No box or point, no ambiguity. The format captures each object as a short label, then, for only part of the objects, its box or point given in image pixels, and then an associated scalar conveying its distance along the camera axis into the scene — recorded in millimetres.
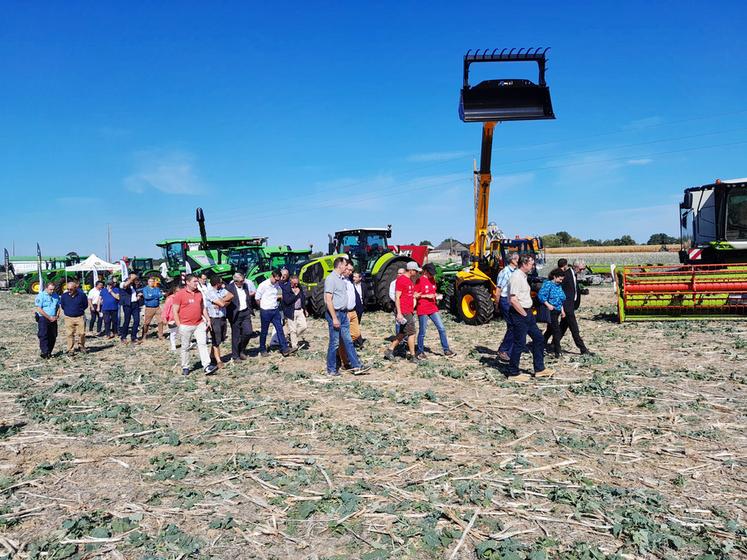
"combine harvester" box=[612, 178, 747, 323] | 12016
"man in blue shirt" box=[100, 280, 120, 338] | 13398
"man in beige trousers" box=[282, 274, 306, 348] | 10398
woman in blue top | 8742
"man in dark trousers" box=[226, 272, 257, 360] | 9594
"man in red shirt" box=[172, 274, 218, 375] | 8711
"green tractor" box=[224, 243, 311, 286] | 19250
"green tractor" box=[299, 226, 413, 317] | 15211
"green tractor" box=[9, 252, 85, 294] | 30711
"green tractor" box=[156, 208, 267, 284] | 21359
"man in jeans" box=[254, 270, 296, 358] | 9797
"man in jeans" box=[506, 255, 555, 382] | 7430
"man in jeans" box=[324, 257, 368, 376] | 8055
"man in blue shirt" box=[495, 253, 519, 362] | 7879
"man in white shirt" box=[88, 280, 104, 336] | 14140
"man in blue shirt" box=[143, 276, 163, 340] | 13023
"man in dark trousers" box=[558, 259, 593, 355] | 8945
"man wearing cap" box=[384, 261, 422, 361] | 8938
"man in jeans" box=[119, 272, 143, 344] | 12867
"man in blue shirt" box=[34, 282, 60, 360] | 10733
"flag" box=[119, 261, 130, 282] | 21394
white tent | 23277
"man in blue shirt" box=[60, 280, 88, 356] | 11234
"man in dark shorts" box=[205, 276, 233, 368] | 9312
